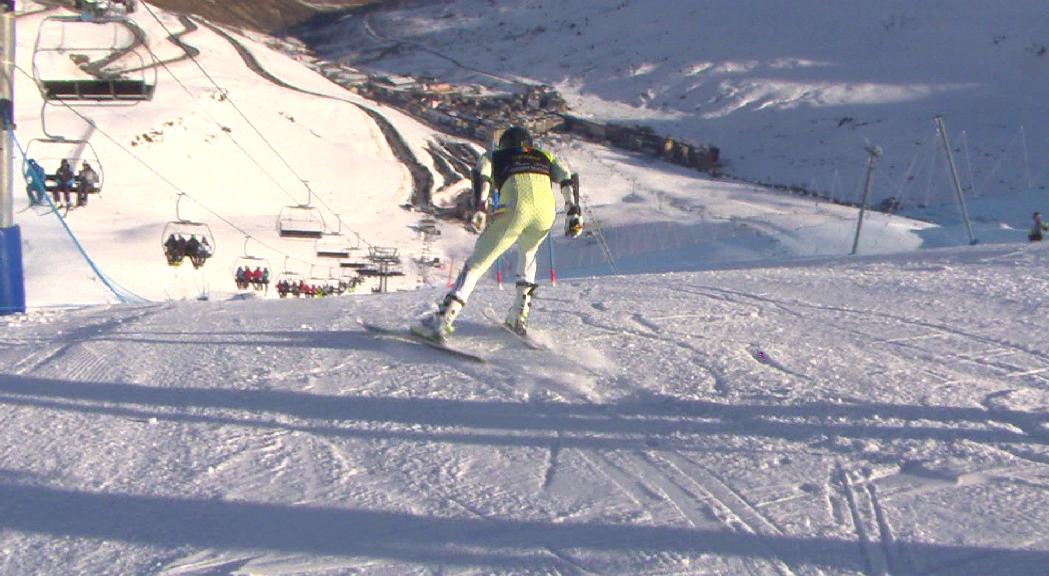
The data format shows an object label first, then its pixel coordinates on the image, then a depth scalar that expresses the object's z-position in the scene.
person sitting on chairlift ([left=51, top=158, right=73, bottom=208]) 16.50
